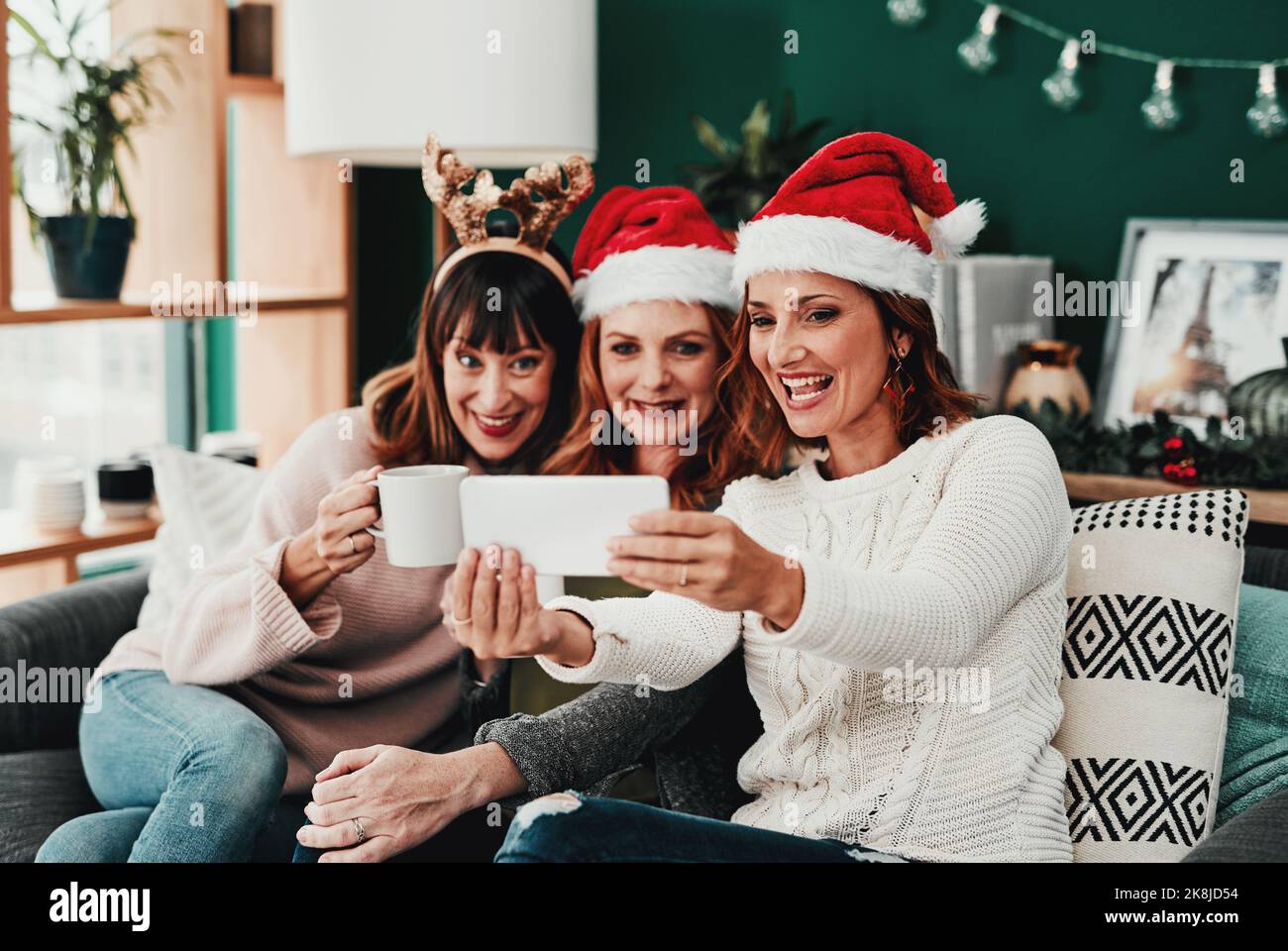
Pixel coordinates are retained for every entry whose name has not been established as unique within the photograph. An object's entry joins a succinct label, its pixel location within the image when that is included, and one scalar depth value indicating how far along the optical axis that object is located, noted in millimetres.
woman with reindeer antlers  1706
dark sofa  1708
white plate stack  2520
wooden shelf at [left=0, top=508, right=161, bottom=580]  2410
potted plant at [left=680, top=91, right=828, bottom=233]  2535
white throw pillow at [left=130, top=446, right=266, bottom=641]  2037
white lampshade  2211
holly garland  1976
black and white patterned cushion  1387
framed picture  2133
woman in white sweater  1188
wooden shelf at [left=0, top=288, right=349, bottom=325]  2391
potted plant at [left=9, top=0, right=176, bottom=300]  2508
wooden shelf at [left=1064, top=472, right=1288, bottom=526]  1909
